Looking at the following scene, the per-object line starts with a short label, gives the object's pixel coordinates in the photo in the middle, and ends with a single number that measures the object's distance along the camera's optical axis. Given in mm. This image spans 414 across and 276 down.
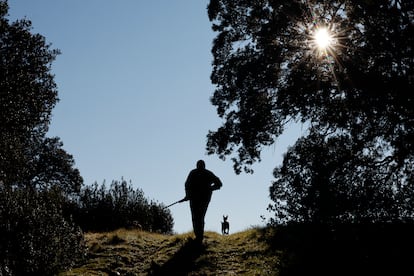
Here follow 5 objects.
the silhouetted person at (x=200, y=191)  12297
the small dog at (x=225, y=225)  18953
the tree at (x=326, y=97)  13805
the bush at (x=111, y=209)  17797
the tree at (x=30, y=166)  9359
